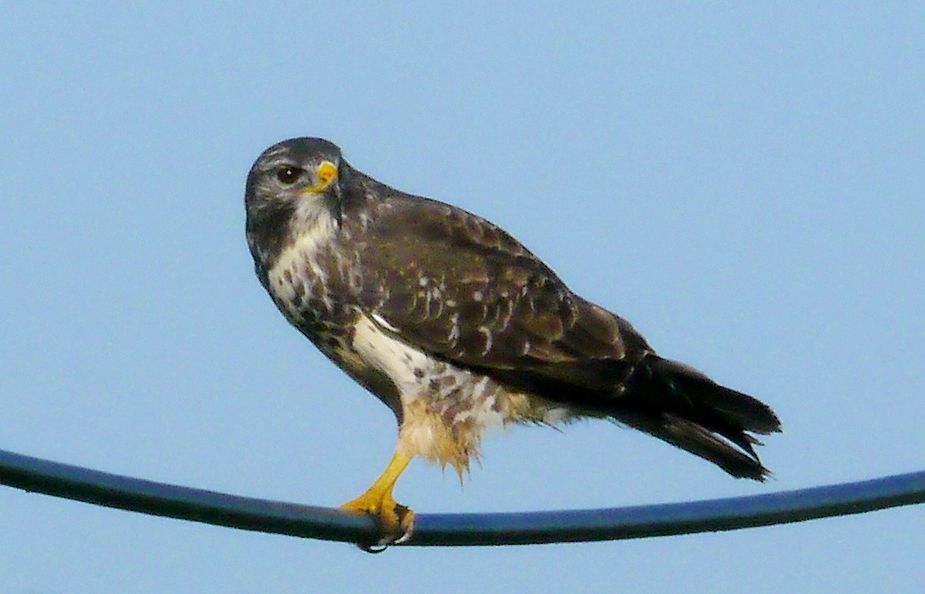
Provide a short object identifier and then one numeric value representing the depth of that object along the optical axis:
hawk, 14.56
